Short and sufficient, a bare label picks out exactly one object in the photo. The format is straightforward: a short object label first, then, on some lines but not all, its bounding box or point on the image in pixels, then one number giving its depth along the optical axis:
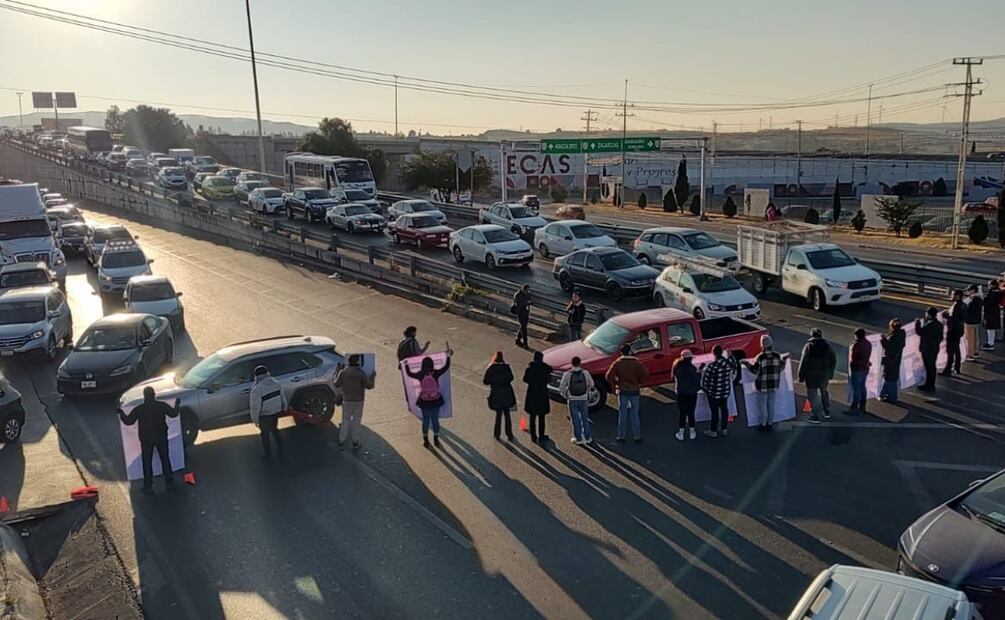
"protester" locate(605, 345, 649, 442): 12.18
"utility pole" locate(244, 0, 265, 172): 50.34
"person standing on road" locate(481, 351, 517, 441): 12.48
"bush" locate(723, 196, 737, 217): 55.75
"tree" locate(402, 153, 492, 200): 64.06
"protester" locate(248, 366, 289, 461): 11.92
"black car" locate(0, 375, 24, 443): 13.25
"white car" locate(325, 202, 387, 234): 37.56
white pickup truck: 20.84
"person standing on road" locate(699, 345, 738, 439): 12.38
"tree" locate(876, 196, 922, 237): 43.91
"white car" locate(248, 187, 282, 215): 44.85
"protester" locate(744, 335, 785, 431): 12.59
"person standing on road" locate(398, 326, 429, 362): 14.59
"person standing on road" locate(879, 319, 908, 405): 13.55
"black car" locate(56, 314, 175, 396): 15.50
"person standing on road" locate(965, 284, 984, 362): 16.47
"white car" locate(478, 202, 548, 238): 34.69
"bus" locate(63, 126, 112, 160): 78.19
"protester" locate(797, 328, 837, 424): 12.79
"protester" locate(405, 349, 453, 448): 12.43
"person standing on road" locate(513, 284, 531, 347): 18.81
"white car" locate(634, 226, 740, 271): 25.28
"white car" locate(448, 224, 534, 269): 28.44
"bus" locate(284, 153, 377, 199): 44.53
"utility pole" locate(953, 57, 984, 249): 37.50
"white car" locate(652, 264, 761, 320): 19.33
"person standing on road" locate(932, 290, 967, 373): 15.29
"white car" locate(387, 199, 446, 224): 37.44
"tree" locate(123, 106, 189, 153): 104.38
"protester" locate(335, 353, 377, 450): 12.26
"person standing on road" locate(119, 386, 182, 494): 11.10
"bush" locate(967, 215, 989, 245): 37.38
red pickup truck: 14.19
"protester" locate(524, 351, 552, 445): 12.39
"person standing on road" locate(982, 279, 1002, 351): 16.91
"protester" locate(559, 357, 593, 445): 12.25
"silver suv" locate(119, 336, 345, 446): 12.94
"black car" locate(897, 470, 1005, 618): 6.91
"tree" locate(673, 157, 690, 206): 61.69
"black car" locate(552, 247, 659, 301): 22.62
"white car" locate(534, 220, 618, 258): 29.20
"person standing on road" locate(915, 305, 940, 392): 14.36
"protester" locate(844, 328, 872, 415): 13.24
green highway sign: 53.41
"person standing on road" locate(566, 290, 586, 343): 18.03
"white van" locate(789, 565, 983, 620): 5.37
